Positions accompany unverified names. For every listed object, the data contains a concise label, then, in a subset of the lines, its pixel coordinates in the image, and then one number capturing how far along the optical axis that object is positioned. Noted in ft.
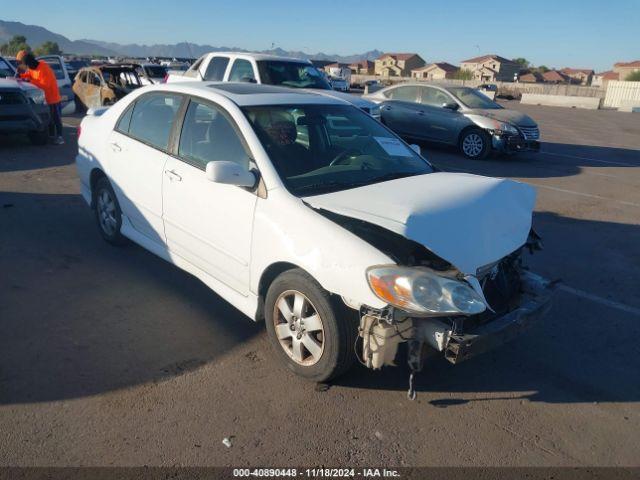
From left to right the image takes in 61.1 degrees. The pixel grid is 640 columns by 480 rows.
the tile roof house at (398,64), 370.12
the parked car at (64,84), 52.95
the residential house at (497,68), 346.44
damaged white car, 9.88
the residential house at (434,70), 348.63
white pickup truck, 34.47
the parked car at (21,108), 33.12
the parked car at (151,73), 53.62
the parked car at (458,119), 39.09
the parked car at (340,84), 108.11
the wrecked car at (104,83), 50.24
